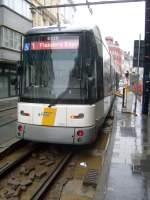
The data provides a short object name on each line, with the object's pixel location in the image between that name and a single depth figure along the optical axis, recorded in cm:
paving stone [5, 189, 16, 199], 405
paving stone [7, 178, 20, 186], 444
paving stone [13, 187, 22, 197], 412
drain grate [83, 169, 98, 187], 432
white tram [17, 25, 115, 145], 545
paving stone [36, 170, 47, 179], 483
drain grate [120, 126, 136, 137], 716
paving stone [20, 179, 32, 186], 442
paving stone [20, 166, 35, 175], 496
